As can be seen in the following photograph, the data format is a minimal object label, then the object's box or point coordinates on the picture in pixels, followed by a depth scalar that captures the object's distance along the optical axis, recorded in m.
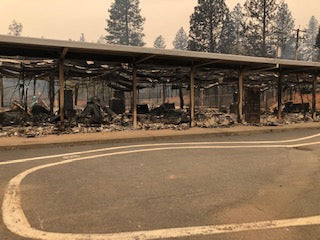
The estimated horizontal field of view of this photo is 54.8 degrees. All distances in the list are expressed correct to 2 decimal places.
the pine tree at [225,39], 42.47
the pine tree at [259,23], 40.75
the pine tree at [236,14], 81.06
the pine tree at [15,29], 97.94
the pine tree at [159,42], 111.67
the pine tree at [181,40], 103.25
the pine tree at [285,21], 66.38
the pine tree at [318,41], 37.36
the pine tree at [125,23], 65.12
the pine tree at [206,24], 40.97
